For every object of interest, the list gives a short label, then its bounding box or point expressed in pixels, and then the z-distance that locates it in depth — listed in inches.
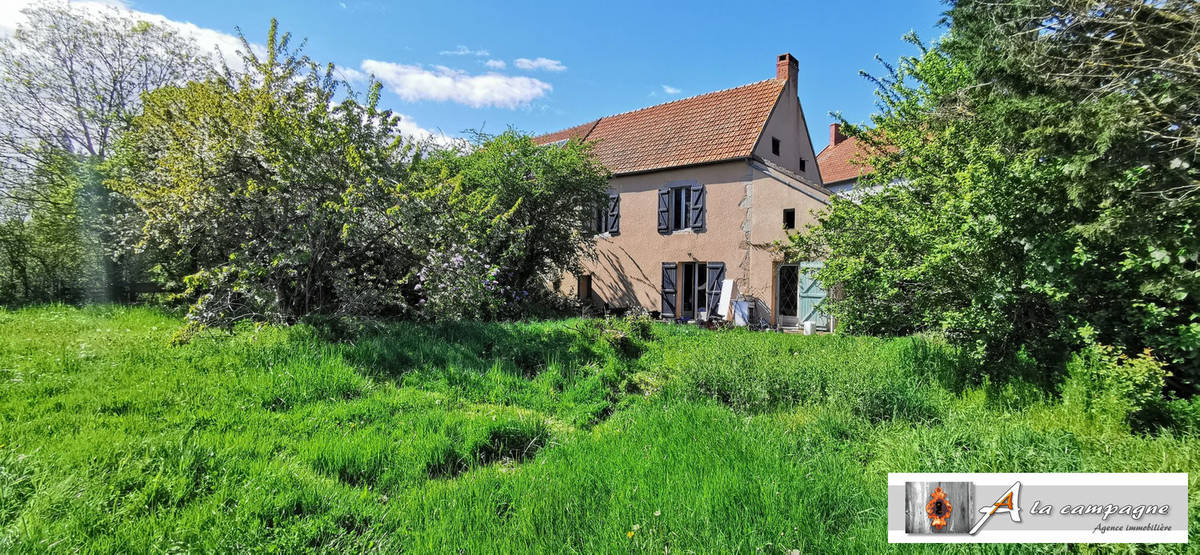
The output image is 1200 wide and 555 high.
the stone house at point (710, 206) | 509.4
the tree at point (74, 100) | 389.7
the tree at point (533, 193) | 488.1
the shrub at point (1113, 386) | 149.6
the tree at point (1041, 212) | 165.0
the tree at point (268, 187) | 240.4
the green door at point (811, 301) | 476.4
